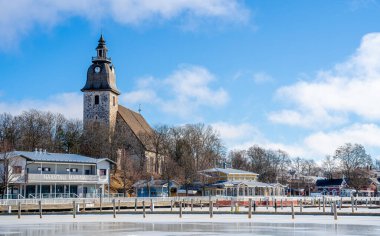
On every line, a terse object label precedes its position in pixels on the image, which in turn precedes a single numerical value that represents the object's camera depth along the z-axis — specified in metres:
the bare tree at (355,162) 118.62
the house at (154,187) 89.12
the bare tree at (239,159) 128.51
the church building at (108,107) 105.69
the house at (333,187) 126.44
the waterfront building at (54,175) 65.12
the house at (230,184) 92.62
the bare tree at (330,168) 148.25
